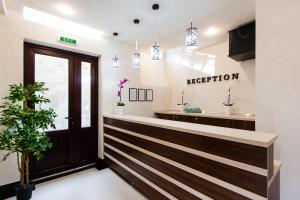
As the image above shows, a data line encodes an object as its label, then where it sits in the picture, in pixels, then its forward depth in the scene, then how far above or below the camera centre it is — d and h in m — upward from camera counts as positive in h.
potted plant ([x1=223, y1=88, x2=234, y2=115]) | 3.79 -0.20
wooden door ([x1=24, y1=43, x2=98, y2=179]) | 3.05 -0.06
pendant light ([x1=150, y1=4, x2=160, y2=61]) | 2.54 +0.74
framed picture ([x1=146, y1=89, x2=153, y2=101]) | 4.80 +0.14
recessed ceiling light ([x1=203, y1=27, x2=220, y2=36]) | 3.45 +1.49
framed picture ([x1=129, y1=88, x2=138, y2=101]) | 4.31 +0.14
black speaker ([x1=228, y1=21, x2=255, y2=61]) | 3.07 +1.14
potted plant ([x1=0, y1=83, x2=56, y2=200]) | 2.19 -0.40
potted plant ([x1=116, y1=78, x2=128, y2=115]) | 3.49 -0.15
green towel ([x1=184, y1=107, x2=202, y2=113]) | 4.31 -0.29
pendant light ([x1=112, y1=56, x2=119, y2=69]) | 3.43 +0.78
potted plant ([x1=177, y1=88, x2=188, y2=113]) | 5.14 -0.12
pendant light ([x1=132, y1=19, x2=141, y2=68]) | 2.89 +0.70
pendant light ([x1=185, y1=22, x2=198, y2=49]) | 2.03 +0.78
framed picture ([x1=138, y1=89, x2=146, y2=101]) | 4.55 +0.13
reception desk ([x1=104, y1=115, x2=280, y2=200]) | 1.22 -0.62
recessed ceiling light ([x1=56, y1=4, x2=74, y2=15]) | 2.62 +1.50
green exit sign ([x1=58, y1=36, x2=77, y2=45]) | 3.16 +1.18
